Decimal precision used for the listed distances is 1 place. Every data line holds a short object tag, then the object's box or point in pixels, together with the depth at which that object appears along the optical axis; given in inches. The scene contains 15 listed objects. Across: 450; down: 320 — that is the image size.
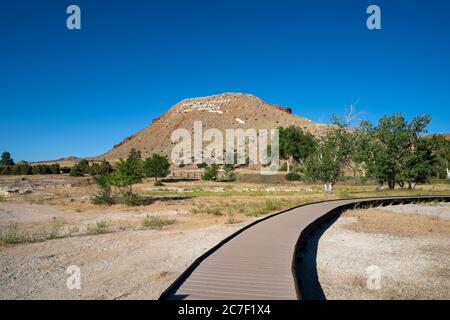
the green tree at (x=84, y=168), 3107.8
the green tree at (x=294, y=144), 2909.0
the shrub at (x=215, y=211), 891.3
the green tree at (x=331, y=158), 1318.9
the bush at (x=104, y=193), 1171.3
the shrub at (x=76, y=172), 2874.0
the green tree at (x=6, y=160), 3919.8
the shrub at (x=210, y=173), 2527.1
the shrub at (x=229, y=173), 2635.3
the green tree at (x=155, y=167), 2576.3
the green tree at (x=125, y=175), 1200.8
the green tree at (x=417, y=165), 1499.8
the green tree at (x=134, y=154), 3923.2
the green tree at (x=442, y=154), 2486.5
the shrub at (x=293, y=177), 2461.9
